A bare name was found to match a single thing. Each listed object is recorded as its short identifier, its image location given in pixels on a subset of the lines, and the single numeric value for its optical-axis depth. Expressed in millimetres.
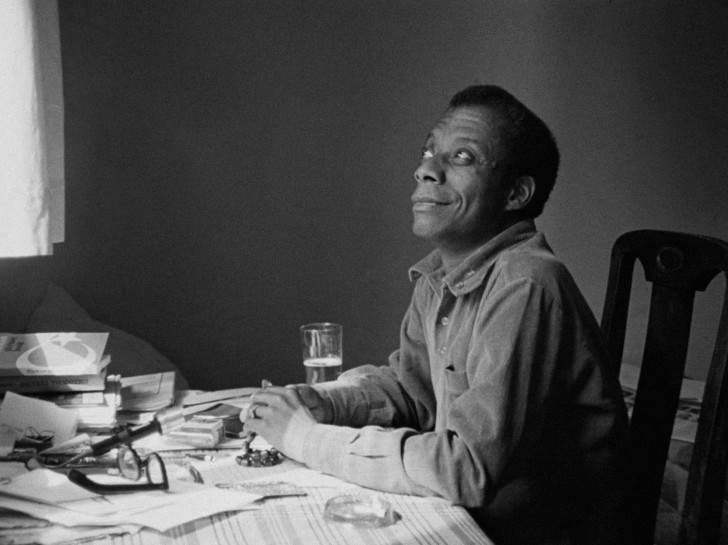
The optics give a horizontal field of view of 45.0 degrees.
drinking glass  1844
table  1027
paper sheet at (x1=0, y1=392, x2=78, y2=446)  1469
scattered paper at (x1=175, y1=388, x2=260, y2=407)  1740
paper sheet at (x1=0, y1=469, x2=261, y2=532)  1064
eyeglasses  1129
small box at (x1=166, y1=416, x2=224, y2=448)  1426
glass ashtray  1084
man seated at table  1243
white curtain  1396
